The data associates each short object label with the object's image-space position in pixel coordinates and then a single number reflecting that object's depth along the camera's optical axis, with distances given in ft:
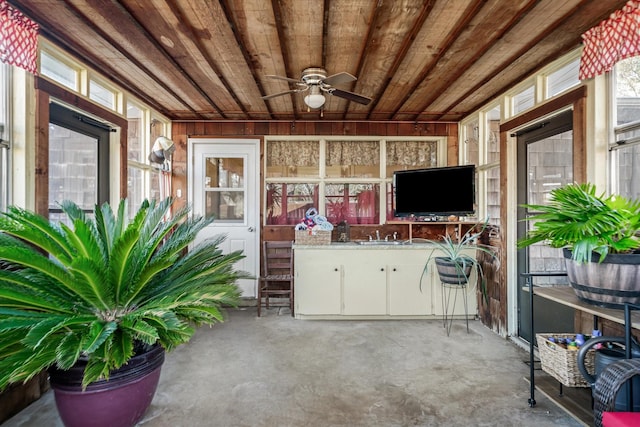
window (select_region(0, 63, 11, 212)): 6.93
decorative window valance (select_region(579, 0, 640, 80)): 6.23
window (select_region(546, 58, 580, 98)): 8.29
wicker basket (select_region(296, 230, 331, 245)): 12.63
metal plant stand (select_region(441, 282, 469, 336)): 12.33
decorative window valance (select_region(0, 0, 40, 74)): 6.31
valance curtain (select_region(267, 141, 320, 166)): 14.82
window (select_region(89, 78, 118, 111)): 9.67
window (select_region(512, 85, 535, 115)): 10.05
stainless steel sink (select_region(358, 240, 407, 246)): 12.88
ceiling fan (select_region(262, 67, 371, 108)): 8.76
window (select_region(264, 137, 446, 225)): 14.78
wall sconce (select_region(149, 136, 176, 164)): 11.82
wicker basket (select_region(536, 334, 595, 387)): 6.05
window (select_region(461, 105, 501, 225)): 12.00
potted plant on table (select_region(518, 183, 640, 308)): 5.08
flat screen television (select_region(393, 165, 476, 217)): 11.87
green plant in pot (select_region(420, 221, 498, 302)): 10.78
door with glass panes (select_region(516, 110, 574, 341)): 8.70
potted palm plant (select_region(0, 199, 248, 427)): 5.16
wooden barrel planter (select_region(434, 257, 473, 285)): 10.70
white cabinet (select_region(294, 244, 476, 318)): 12.32
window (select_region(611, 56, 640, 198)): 6.78
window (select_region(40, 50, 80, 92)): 7.89
